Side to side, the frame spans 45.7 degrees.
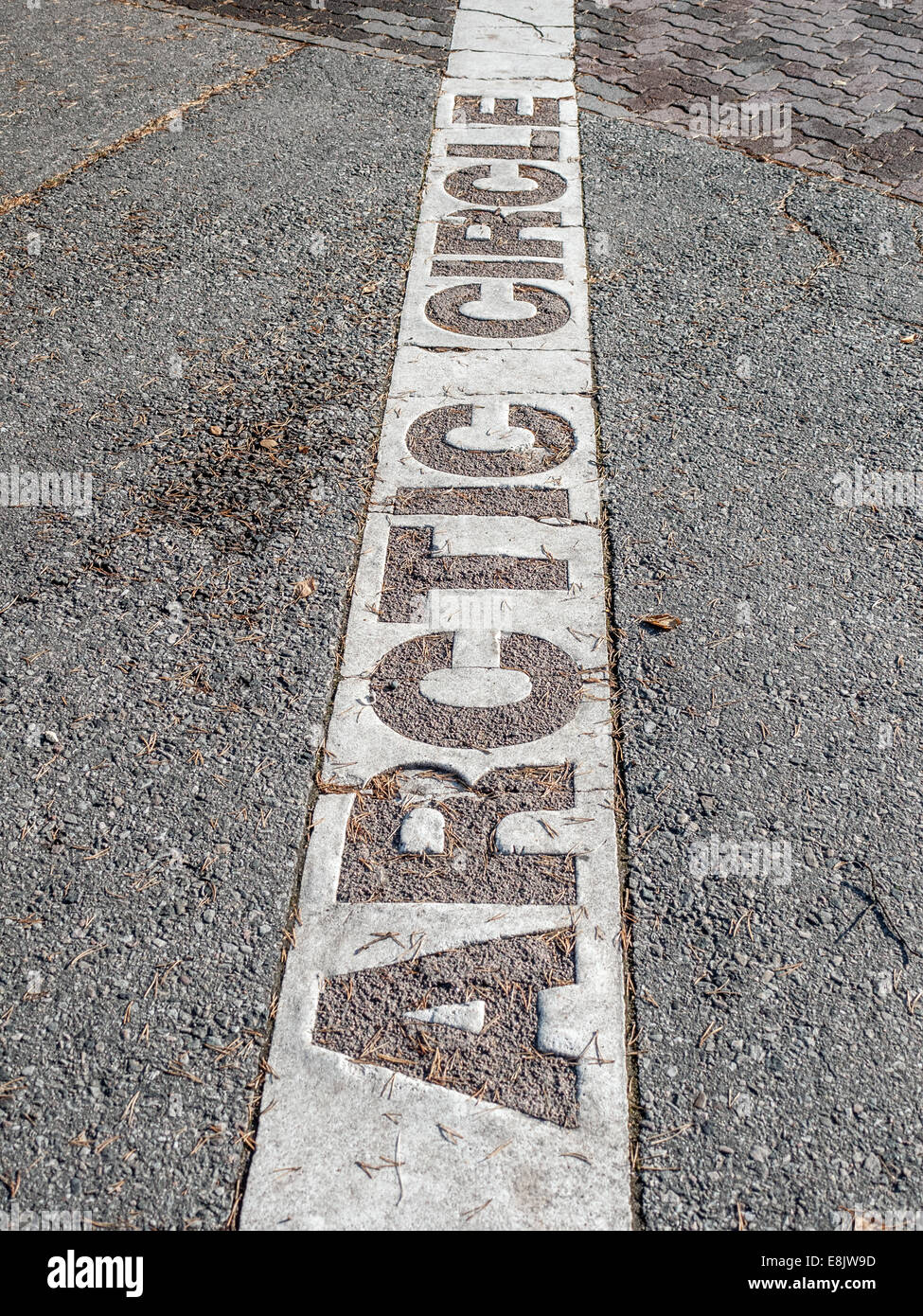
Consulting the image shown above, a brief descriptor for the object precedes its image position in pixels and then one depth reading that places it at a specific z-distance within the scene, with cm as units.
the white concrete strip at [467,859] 218
